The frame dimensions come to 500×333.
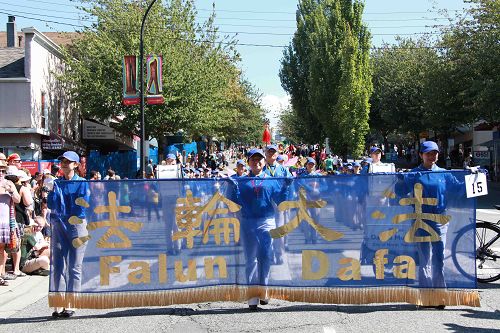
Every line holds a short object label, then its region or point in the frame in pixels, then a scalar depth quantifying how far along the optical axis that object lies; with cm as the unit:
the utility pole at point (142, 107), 2178
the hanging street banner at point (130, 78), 2308
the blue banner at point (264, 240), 743
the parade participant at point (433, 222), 735
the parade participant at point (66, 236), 741
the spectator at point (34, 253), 1096
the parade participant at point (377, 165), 1327
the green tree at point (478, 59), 3053
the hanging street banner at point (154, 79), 2292
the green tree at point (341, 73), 3994
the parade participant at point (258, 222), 751
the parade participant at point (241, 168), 1245
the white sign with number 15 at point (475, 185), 746
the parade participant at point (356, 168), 1574
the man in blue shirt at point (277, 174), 759
